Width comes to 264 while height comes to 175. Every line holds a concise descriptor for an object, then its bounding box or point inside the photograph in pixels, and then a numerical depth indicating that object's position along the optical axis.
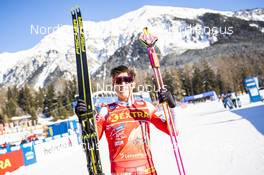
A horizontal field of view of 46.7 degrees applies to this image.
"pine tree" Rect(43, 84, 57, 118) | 95.19
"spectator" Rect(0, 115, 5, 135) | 46.42
